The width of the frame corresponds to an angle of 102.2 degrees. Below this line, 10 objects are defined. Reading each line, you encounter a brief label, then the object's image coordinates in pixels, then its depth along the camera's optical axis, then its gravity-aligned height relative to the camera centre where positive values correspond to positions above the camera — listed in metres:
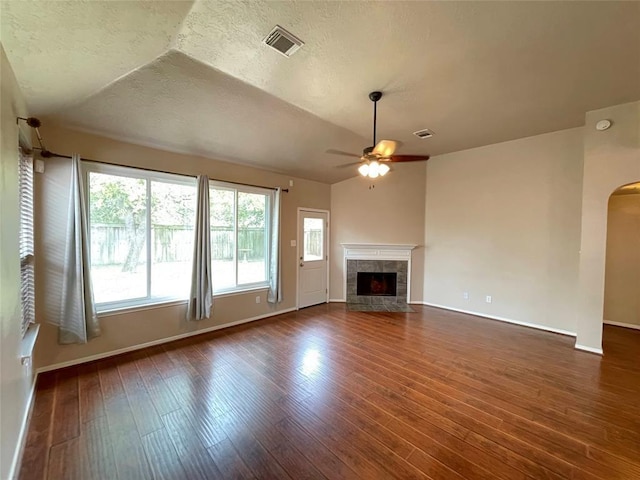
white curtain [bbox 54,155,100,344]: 2.83 -0.48
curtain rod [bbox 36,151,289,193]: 2.72 +0.81
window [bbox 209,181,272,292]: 4.28 -0.10
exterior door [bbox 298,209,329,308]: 5.47 -0.58
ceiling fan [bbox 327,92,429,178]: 2.73 +0.82
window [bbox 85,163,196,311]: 3.18 -0.06
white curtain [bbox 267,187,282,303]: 4.85 -0.51
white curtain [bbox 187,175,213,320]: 3.81 -0.48
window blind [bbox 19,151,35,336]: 2.37 -0.11
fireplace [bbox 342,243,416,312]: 5.73 -0.98
